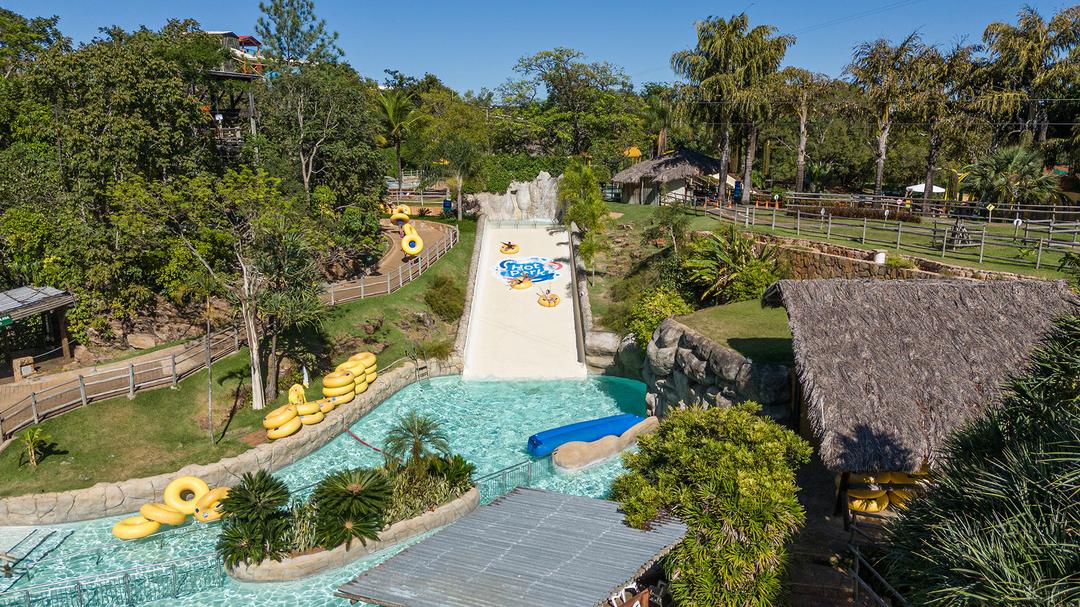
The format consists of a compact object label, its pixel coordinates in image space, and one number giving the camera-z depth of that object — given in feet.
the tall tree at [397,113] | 174.60
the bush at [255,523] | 47.37
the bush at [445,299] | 101.86
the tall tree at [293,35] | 124.06
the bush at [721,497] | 38.04
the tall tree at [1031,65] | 114.62
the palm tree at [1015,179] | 99.73
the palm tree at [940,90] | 116.98
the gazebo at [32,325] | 71.20
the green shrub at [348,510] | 49.37
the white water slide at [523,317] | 92.94
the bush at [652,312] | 85.76
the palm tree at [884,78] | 120.57
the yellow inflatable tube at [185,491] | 55.67
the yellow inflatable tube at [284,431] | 66.99
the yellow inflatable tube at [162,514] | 54.75
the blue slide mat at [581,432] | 68.03
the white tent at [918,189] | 151.35
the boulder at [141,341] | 83.86
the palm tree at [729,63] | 122.52
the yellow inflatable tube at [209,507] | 55.83
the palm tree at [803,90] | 129.90
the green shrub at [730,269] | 87.71
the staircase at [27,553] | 48.88
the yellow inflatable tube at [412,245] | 115.03
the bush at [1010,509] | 22.57
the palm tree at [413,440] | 57.06
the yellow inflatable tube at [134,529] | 53.83
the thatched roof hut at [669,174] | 146.30
